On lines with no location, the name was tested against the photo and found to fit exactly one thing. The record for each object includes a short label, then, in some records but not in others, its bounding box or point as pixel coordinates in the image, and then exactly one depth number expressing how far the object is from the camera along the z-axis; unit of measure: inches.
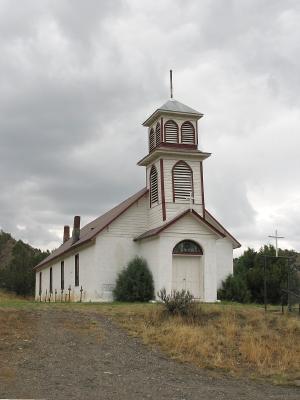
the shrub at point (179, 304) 782.5
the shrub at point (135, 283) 1128.8
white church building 1136.8
